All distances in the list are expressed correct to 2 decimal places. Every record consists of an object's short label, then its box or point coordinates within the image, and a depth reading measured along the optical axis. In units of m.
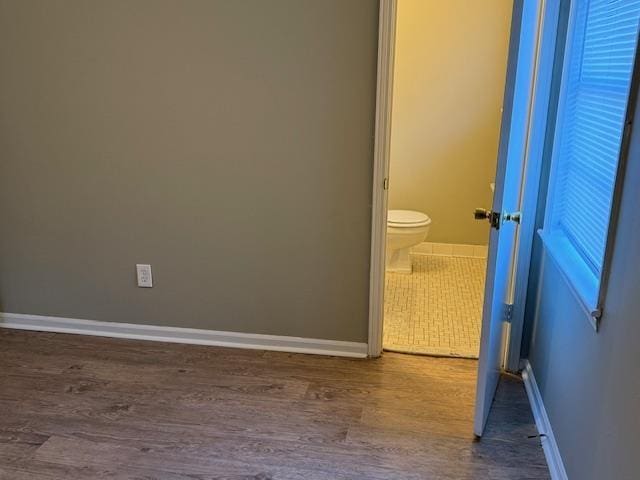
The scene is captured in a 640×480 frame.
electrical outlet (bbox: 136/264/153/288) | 2.85
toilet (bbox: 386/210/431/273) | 3.78
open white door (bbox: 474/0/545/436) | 1.84
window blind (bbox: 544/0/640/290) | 1.60
